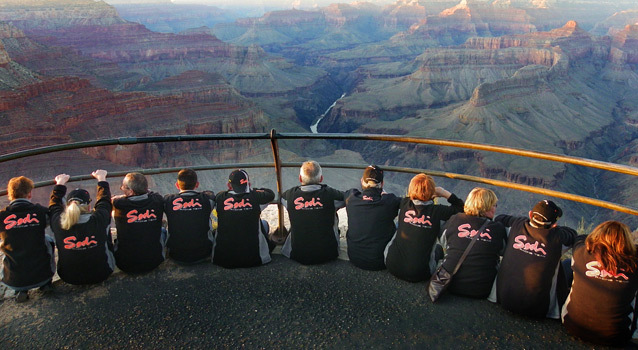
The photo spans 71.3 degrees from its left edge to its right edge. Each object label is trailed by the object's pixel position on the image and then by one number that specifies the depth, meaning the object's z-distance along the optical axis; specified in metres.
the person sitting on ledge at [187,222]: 5.03
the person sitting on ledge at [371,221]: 4.94
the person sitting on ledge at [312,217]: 5.08
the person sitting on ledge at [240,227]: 4.98
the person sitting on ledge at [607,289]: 3.66
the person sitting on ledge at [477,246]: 4.36
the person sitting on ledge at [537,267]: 4.06
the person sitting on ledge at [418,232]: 4.62
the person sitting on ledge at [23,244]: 4.44
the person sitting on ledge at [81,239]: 4.54
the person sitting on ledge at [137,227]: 4.85
